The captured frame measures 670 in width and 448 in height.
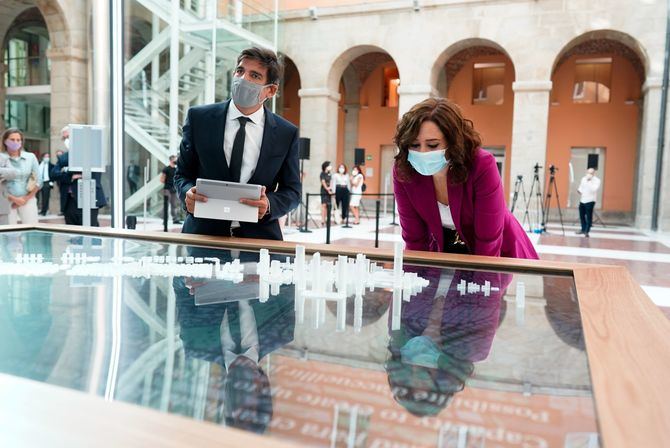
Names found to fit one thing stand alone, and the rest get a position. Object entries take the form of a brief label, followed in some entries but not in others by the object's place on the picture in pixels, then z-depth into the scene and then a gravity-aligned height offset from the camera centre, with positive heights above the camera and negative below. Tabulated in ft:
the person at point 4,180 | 19.04 -0.16
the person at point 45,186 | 42.86 -0.75
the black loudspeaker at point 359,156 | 47.26 +2.61
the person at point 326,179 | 41.81 +0.45
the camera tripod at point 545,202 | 40.22 -1.10
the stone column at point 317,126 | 53.57 +5.85
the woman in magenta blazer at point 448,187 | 7.43 +0.02
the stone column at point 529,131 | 46.73 +5.19
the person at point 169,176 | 34.19 +0.26
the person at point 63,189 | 22.70 -0.49
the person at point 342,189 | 41.83 -0.31
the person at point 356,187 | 44.94 -0.13
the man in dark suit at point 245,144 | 8.43 +0.61
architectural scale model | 4.50 -0.90
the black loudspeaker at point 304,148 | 38.77 +2.62
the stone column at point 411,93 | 49.52 +8.70
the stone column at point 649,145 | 44.83 +4.07
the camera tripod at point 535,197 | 43.47 -0.56
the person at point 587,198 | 37.14 -0.44
